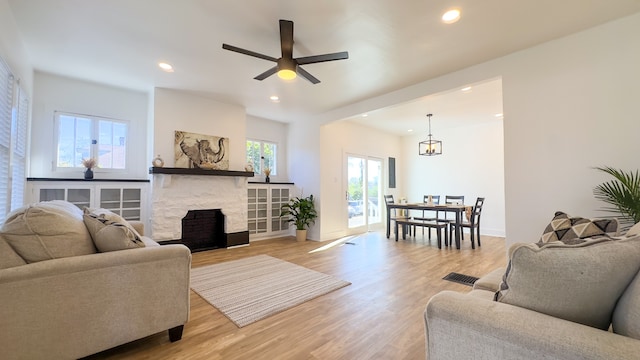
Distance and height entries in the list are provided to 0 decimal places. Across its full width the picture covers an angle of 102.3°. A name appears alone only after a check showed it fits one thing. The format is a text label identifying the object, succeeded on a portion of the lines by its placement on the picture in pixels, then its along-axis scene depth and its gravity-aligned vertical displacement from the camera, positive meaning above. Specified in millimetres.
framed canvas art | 4574 +672
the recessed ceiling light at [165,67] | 3496 +1670
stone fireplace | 4281 -279
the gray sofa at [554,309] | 798 -444
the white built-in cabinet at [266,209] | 5684 -504
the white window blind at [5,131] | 2423 +552
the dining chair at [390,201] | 5970 -347
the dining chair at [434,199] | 6316 -322
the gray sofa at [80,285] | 1413 -605
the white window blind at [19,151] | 2925 +447
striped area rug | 2408 -1136
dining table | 4888 -445
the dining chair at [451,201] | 5300 -378
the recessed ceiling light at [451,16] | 2393 +1630
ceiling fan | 2518 +1321
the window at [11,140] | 2475 +512
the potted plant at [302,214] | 5711 -603
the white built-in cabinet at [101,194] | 3695 -107
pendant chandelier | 5473 +840
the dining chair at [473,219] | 4969 -638
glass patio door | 6539 -158
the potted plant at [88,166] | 4016 +335
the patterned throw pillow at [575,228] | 1487 -252
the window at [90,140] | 4070 +780
